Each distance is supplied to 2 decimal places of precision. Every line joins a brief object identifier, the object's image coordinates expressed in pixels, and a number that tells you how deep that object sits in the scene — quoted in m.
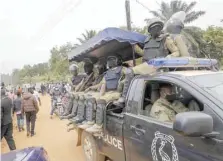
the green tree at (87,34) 39.38
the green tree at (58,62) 61.25
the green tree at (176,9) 28.23
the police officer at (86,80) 5.93
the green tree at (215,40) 31.55
